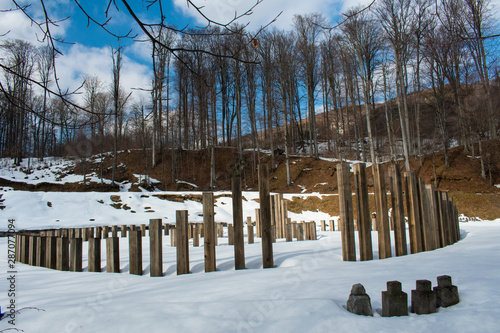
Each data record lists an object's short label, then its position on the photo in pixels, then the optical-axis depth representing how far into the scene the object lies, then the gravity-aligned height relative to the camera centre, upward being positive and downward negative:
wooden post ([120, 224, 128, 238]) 8.43 -0.60
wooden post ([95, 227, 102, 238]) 8.14 -0.55
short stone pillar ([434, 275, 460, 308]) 2.05 -0.66
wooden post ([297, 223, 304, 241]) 7.22 -0.72
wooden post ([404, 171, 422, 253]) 4.46 -0.23
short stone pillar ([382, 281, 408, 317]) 1.94 -0.67
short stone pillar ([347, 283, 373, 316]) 1.95 -0.67
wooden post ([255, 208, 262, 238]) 8.05 -0.58
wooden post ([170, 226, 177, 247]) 6.76 -0.73
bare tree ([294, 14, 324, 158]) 26.86 +13.93
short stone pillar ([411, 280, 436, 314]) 1.97 -0.67
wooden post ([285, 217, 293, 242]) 6.92 -0.68
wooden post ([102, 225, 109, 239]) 8.17 -0.55
